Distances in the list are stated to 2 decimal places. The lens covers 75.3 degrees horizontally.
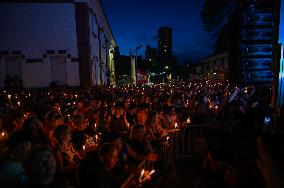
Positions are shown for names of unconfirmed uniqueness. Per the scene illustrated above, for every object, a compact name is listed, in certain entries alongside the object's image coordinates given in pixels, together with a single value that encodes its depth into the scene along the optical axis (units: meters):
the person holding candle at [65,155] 2.99
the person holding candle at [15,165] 2.21
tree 14.51
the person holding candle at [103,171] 2.33
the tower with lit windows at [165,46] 75.38
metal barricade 5.49
